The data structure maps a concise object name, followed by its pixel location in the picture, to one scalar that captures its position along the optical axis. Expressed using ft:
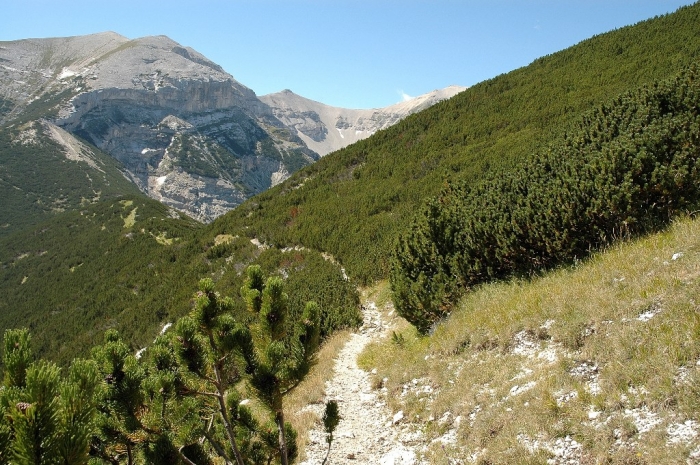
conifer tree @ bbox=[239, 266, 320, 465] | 9.30
